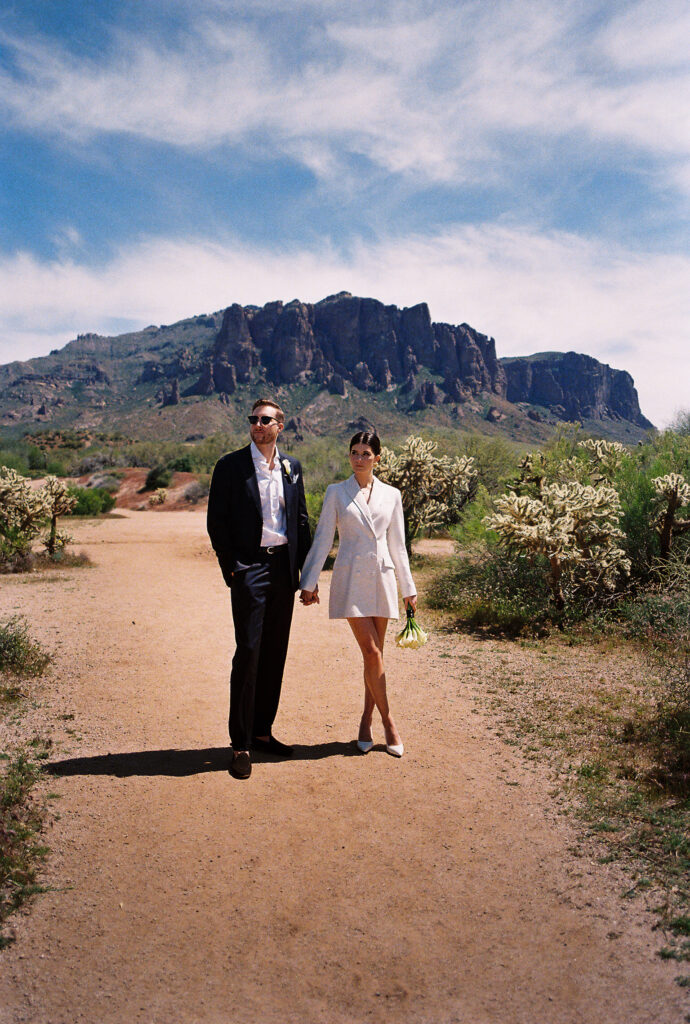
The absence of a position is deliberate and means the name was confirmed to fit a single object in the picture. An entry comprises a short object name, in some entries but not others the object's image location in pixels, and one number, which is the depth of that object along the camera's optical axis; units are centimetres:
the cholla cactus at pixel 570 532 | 780
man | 416
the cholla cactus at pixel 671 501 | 788
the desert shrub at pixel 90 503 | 2355
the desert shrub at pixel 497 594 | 797
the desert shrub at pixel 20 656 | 597
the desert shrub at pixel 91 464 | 3897
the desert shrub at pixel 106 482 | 3186
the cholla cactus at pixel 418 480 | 1375
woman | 429
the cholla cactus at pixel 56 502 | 1246
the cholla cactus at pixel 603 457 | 1170
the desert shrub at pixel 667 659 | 421
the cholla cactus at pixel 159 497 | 2841
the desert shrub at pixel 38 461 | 3992
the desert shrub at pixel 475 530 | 953
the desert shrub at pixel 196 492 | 2898
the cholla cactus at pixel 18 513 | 1182
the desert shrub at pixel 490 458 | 2021
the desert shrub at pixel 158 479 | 3134
